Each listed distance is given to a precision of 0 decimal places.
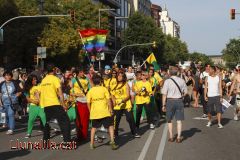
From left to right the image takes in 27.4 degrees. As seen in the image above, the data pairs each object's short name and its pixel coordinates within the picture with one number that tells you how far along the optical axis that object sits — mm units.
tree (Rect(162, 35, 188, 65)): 92125
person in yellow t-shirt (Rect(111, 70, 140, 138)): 11258
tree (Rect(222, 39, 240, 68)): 157650
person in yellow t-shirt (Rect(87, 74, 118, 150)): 9922
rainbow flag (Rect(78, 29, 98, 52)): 22967
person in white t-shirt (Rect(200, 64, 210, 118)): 16891
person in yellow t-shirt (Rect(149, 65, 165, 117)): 16428
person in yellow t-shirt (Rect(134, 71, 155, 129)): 13297
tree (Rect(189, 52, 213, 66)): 169762
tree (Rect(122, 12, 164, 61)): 73562
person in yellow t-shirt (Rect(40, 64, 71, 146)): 9961
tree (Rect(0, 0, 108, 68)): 41562
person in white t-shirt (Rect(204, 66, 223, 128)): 13664
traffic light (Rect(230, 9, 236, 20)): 32062
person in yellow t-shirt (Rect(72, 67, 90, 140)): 10891
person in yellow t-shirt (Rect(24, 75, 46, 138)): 11904
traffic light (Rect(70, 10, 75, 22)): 29094
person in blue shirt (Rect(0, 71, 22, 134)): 13422
